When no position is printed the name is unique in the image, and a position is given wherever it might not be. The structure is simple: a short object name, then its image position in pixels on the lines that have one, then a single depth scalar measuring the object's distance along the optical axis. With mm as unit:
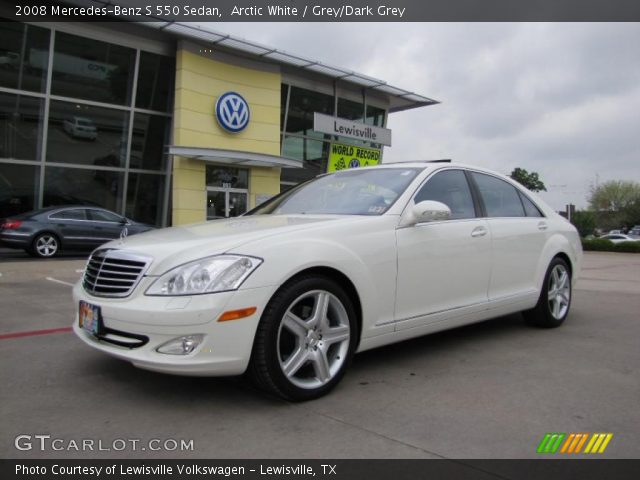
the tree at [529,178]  83938
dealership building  15758
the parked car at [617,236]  40825
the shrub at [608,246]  21953
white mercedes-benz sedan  2992
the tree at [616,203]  73438
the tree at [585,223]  29812
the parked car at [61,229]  12914
